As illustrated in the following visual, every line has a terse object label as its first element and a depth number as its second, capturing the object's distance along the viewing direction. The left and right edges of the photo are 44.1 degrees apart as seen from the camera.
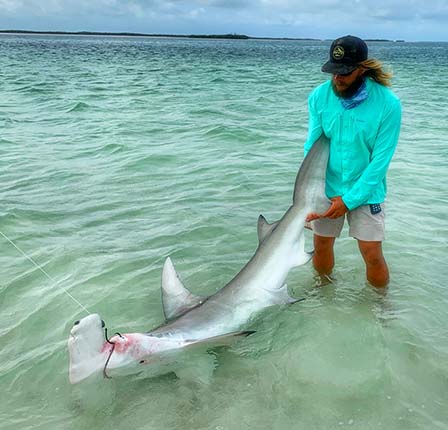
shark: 3.61
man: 4.02
